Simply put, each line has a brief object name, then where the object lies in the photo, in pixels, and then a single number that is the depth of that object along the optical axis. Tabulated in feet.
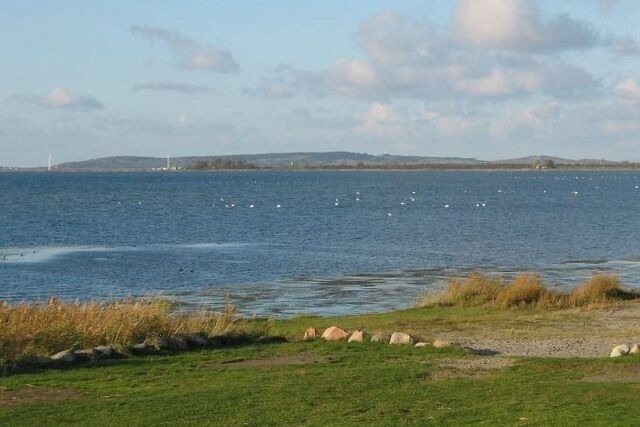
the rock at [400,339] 61.21
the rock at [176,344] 58.75
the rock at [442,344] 59.25
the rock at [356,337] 61.93
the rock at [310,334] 64.28
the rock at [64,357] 52.54
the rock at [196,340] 59.93
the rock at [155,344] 57.52
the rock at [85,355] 53.67
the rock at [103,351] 54.75
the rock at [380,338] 62.08
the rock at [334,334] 62.80
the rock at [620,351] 57.11
